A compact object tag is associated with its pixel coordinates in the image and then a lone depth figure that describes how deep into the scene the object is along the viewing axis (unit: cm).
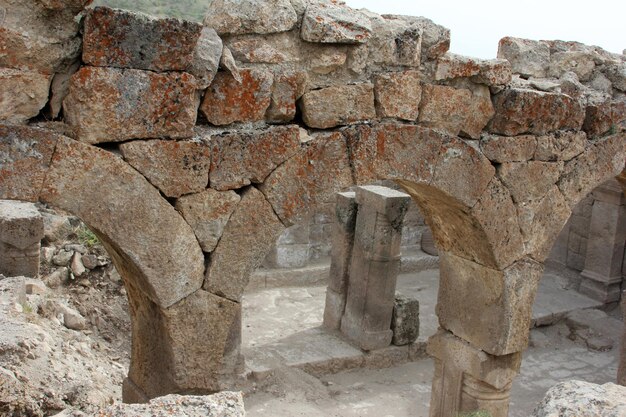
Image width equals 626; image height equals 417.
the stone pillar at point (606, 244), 1008
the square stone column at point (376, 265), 837
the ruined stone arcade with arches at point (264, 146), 333
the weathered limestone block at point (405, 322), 852
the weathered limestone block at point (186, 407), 215
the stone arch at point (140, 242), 327
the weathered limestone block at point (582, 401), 209
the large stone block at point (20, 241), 727
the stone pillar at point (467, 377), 537
